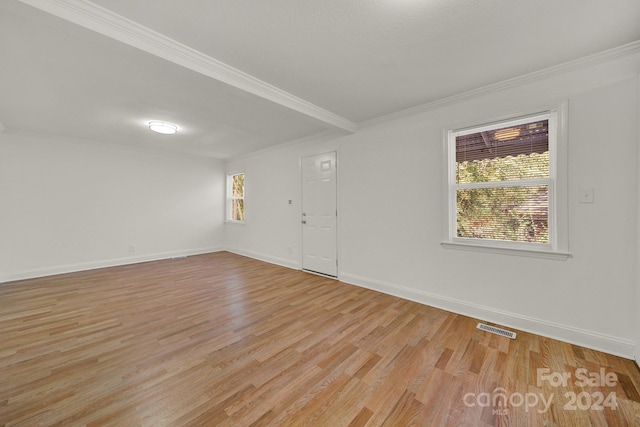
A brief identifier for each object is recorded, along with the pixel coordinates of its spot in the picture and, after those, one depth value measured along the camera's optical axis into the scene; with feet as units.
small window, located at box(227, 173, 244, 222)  21.12
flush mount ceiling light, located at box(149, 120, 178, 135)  11.99
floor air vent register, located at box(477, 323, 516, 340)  7.77
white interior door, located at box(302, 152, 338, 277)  13.74
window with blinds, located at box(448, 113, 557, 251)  7.91
